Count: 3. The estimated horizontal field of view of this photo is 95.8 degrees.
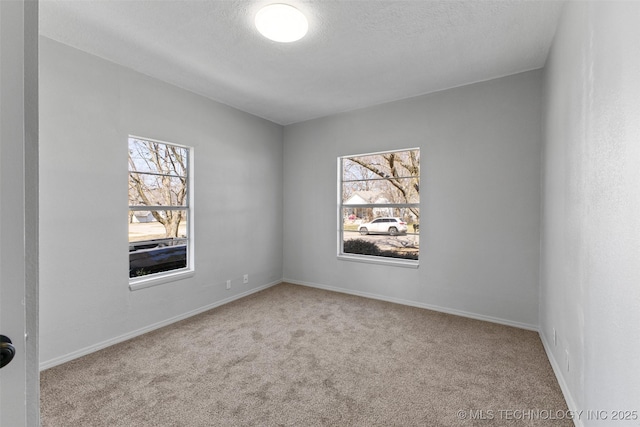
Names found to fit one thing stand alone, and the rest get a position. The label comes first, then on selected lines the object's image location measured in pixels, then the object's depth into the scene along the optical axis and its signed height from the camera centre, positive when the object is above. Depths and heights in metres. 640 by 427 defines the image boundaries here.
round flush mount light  2.05 +1.40
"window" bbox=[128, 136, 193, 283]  3.05 +0.03
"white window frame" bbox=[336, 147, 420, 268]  3.84 -0.33
